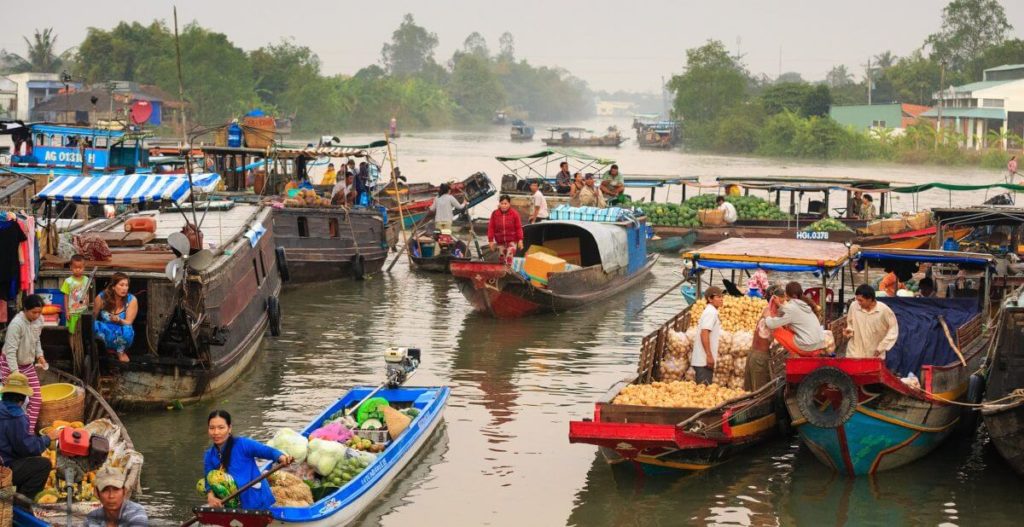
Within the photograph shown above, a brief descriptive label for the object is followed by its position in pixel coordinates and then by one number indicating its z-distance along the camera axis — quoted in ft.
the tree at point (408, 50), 628.69
